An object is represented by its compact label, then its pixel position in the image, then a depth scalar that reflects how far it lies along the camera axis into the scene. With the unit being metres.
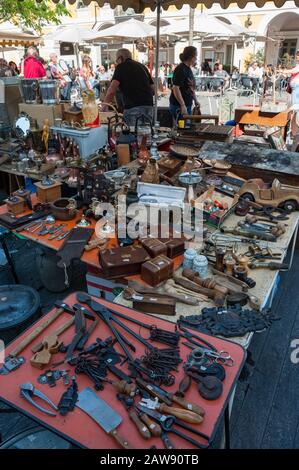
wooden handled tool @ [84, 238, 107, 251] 2.46
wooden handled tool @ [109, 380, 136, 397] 1.39
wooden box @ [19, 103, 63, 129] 4.43
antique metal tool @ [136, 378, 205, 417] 1.31
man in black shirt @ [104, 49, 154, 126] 4.94
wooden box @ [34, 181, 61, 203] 3.12
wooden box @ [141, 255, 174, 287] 2.06
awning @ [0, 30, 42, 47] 9.67
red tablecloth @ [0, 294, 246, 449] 1.24
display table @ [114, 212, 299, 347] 1.86
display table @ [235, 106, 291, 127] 6.48
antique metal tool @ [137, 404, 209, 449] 1.23
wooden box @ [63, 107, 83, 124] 4.28
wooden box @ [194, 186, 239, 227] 2.74
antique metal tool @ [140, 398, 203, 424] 1.28
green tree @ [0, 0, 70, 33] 11.45
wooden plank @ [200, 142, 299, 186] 3.43
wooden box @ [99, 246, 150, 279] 2.16
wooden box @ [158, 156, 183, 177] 3.50
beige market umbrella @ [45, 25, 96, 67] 11.65
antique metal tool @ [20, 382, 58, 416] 1.35
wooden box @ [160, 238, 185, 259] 2.34
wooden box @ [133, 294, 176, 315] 1.85
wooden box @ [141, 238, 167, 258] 2.25
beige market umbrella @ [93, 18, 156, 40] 9.98
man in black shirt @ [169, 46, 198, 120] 5.44
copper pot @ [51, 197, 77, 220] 2.88
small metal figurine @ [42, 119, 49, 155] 4.37
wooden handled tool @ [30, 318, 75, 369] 1.51
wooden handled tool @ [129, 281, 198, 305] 1.96
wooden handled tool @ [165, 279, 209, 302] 2.00
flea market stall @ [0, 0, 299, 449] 1.36
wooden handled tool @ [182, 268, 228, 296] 1.99
